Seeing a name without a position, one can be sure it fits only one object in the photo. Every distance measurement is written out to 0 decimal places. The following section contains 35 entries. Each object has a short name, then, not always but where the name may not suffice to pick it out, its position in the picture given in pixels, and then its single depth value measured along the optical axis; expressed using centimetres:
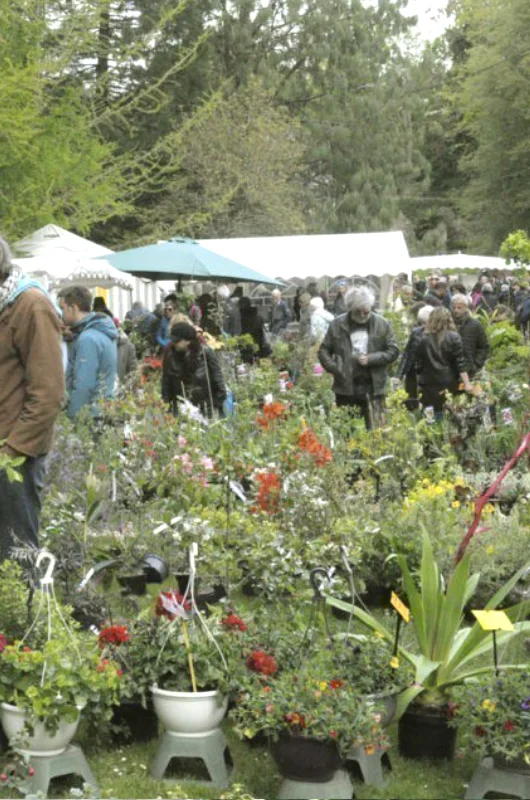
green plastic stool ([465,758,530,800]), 411
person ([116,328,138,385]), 1289
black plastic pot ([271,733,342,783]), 407
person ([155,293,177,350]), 1448
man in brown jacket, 505
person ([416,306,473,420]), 1096
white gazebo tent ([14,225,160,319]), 1562
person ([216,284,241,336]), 1994
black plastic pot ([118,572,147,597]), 625
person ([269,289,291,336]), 2436
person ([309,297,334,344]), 1652
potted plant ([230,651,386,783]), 406
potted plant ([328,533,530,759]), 462
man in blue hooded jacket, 812
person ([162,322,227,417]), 1001
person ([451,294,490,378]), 1190
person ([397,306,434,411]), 1125
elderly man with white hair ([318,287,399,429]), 1037
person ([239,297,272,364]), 1755
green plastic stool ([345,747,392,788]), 430
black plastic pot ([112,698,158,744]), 469
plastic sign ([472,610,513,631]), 419
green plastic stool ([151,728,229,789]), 438
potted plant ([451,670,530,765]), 407
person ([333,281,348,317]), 2146
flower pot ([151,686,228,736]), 437
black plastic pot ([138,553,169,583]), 640
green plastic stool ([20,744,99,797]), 416
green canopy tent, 1512
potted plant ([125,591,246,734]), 439
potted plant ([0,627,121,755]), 413
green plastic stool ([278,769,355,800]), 409
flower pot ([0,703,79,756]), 421
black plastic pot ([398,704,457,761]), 460
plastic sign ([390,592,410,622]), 458
